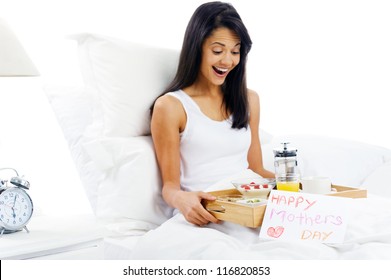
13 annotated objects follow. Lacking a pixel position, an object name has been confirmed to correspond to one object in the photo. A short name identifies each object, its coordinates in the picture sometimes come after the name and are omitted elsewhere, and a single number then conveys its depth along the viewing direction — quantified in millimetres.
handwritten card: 2169
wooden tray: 2222
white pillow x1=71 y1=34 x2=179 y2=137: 2582
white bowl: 2324
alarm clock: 2245
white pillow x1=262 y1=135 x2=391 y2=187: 2738
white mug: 2297
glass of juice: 2306
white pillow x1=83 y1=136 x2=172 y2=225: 2506
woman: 2515
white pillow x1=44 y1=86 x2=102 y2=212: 2611
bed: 2320
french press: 2331
